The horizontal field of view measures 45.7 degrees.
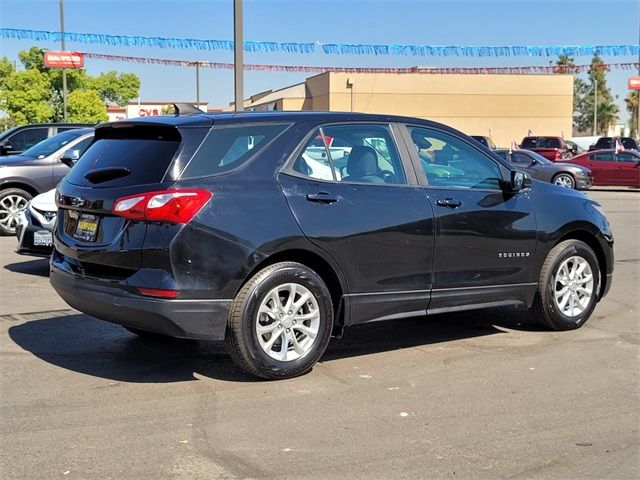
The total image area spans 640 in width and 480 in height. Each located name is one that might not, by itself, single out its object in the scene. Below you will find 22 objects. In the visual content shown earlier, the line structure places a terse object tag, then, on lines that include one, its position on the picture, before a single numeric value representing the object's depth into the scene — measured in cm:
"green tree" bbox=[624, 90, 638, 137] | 9238
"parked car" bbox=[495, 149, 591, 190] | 2497
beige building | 5909
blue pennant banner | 2328
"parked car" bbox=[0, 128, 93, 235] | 1198
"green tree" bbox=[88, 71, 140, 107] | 7512
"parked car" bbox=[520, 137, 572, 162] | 3506
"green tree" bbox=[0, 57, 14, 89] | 6669
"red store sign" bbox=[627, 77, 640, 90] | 5175
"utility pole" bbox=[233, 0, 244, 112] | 1338
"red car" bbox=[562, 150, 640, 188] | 2684
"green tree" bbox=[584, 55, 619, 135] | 9994
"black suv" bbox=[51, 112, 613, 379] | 475
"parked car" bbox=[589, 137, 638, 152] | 4041
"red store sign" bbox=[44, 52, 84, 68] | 3256
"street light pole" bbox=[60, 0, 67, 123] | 3119
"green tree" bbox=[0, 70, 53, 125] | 5872
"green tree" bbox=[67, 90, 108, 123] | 6094
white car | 856
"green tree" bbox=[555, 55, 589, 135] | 10756
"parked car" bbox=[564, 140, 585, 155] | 3941
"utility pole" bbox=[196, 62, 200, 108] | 4018
